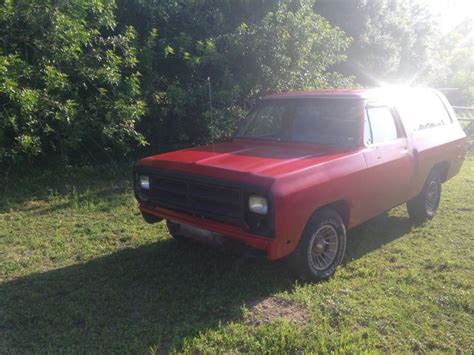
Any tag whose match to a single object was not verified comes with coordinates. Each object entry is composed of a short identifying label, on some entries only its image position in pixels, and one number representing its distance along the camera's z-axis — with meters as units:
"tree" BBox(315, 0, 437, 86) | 11.72
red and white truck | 3.71
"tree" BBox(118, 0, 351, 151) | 8.39
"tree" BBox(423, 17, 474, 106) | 16.12
